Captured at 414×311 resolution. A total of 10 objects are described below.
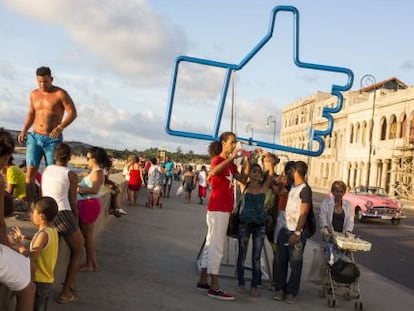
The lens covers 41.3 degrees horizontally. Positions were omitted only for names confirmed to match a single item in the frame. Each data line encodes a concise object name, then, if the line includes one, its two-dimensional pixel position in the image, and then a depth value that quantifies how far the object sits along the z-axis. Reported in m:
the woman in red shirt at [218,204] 6.50
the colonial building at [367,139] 48.47
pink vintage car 20.62
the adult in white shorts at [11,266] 3.66
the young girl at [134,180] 17.55
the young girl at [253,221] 6.72
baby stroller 6.67
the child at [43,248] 4.29
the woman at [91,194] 6.45
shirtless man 6.62
